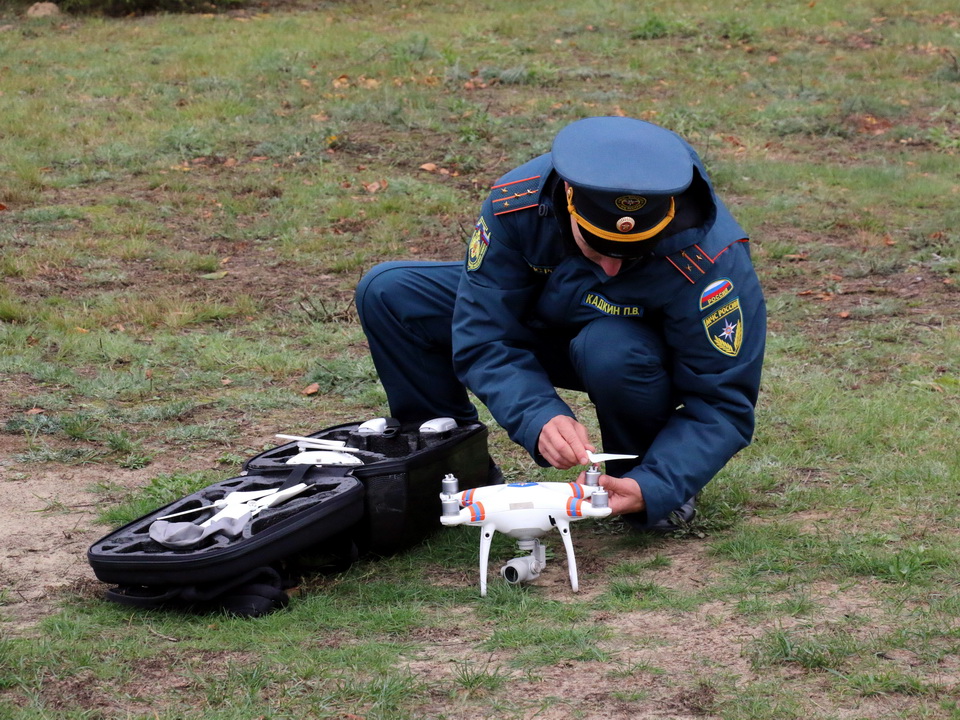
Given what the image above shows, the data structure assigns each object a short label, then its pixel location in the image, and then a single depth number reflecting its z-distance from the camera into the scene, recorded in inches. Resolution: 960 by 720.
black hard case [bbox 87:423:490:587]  232.5
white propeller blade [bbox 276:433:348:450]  277.6
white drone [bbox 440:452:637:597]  236.4
